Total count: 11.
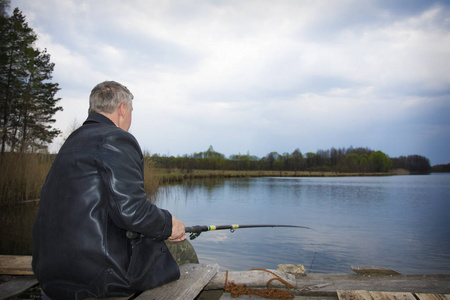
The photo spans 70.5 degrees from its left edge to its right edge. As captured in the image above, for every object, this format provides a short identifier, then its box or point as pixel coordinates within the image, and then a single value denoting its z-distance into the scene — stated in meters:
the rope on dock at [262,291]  2.35
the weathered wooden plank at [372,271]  3.27
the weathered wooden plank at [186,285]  1.98
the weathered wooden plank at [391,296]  2.21
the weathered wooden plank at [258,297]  2.36
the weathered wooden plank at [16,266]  3.12
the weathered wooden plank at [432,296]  2.25
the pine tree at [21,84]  20.00
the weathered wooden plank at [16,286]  2.65
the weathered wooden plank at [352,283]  2.56
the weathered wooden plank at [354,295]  2.23
